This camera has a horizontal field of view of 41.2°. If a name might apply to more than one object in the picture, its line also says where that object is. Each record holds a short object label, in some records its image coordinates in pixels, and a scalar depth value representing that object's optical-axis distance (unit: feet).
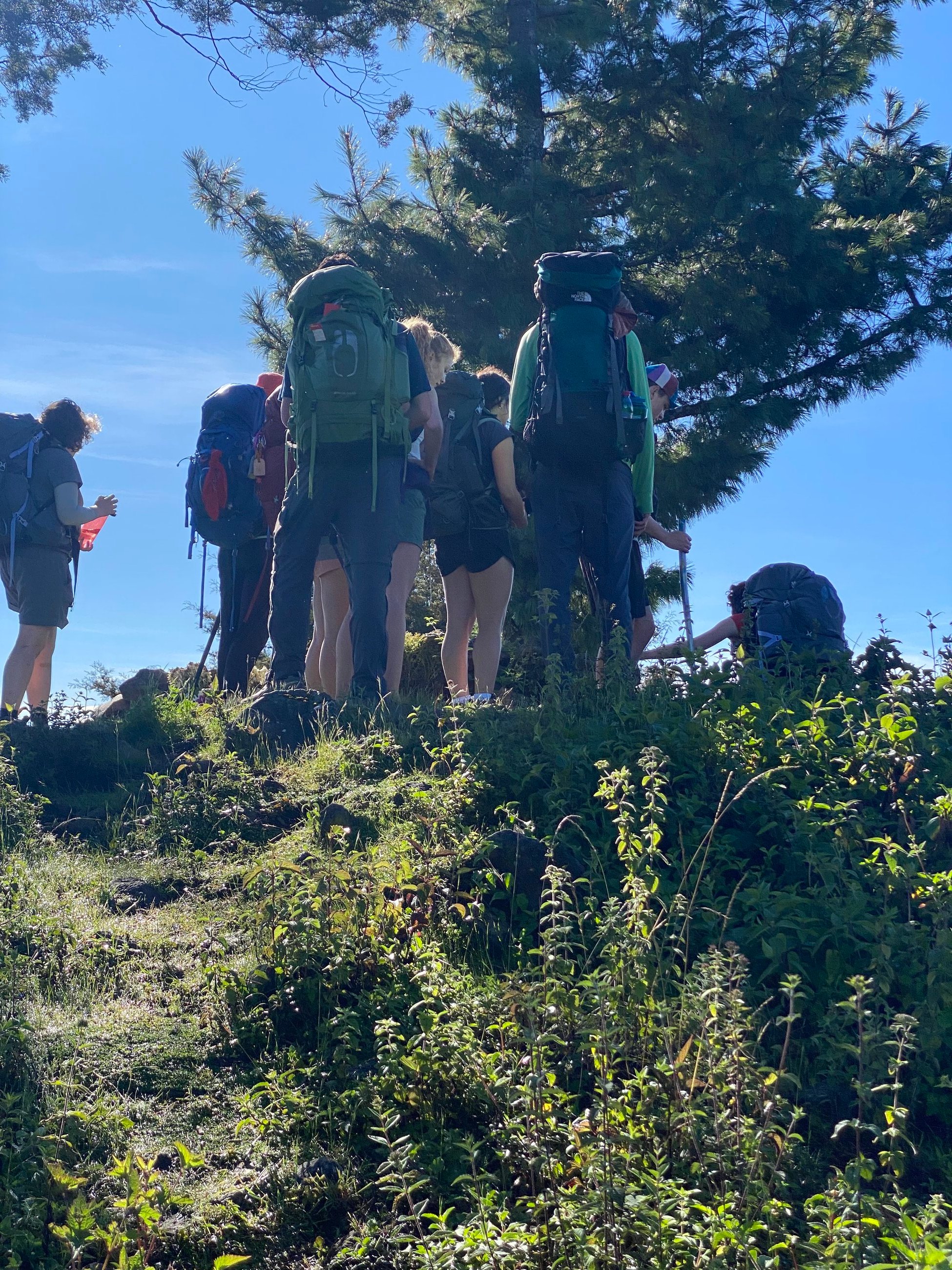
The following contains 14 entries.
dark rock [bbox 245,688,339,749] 19.29
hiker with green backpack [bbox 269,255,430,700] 20.24
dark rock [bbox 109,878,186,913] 13.93
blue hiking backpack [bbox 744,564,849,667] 20.77
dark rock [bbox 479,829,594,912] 12.52
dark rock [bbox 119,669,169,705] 27.57
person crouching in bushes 23.18
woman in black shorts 23.49
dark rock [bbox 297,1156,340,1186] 9.27
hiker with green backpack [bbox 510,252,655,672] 20.68
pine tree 36.35
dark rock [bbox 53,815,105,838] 16.55
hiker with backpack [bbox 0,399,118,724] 24.53
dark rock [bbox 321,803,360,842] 14.76
